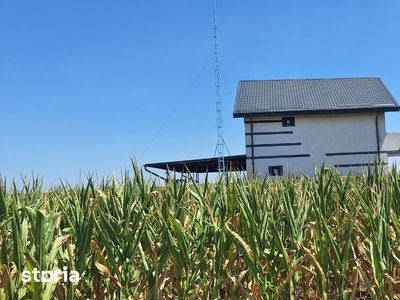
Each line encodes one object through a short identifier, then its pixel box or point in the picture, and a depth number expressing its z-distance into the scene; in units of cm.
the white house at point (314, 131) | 1667
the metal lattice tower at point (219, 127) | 1786
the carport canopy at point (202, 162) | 1809
